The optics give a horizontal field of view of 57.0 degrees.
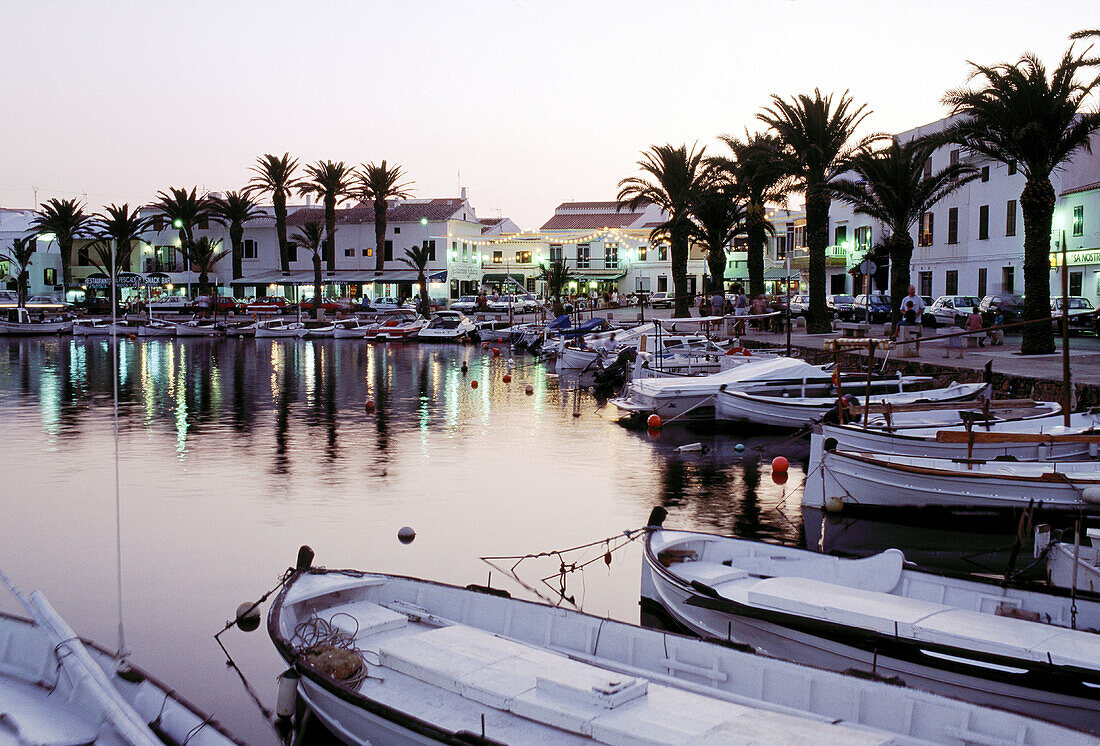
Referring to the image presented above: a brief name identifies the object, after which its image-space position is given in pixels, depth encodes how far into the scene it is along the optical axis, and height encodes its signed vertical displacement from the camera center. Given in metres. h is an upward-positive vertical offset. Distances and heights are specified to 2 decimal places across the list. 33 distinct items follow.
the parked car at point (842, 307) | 53.22 -0.20
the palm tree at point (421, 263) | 76.94 +3.88
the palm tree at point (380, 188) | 83.12 +9.87
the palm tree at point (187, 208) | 85.88 +8.80
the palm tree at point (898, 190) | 40.06 +4.49
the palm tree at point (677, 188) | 51.94 +6.10
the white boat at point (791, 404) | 23.97 -2.48
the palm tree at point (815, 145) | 39.34 +6.29
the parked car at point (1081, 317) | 38.34 -0.64
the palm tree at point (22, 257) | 81.61 +5.04
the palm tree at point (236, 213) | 86.38 +8.38
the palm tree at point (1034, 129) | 28.22 +4.91
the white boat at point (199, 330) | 68.88 -1.34
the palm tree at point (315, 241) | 79.38 +5.90
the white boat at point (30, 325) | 69.44 -0.91
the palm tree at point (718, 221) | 50.84 +4.30
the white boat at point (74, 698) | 7.14 -2.90
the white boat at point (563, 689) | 7.26 -3.01
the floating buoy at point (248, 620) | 11.32 -3.60
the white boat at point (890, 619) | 8.16 -2.94
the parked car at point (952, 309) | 44.25 -0.31
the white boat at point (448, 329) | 62.94 -1.35
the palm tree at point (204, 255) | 87.88 +4.87
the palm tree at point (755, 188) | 42.91 +5.41
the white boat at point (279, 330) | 66.62 -1.37
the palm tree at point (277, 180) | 83.06 +10.70
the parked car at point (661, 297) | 86.58 +0.54
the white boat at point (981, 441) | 17.12 -2.42
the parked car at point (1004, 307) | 41.91 -0.23
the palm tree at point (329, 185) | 81.25 +10.08
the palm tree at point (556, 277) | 86.69 +2.61
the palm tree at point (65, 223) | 85.12 +7.51
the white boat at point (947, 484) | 14.43 -2.72
